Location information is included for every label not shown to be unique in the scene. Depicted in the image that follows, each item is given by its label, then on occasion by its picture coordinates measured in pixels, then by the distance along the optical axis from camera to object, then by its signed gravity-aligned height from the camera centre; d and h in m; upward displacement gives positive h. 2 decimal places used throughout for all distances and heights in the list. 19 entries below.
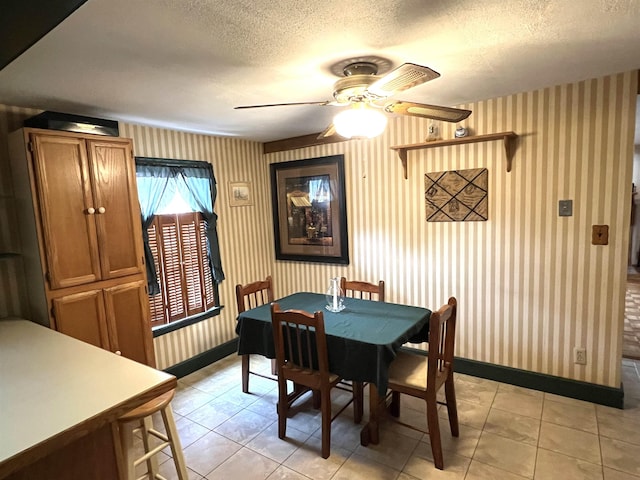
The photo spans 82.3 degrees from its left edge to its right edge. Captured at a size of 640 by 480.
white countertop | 1.16 -0.66
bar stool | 1.54 -1.06
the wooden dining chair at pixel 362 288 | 2.96 -0.72
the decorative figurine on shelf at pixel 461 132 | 2.95 +0.52
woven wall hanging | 3.00 +0.02
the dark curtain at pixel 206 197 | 3.46 +0.13
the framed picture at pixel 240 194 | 3.95 +0.16
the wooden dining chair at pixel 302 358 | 2.19 -0.97
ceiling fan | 1.94 +0.53
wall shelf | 2.76 +0.45
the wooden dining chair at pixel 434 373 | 2.06 -1.08
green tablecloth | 2.11 -0.81
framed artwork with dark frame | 3.83 -0.06
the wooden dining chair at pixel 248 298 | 3.03 -0.78
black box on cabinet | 2.31 +0.62
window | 3.18 -0.24
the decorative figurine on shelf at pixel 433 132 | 3.08 +0.56
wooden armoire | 2.28 -0.13
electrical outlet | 2.72 -1.23
